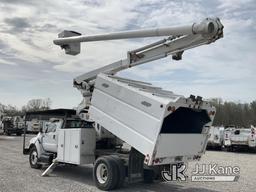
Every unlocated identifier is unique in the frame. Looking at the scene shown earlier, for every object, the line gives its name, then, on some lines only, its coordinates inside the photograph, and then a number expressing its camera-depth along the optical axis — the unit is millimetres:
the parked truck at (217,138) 16124
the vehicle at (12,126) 26155
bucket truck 5704
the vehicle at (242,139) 15094
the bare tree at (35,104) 54649
